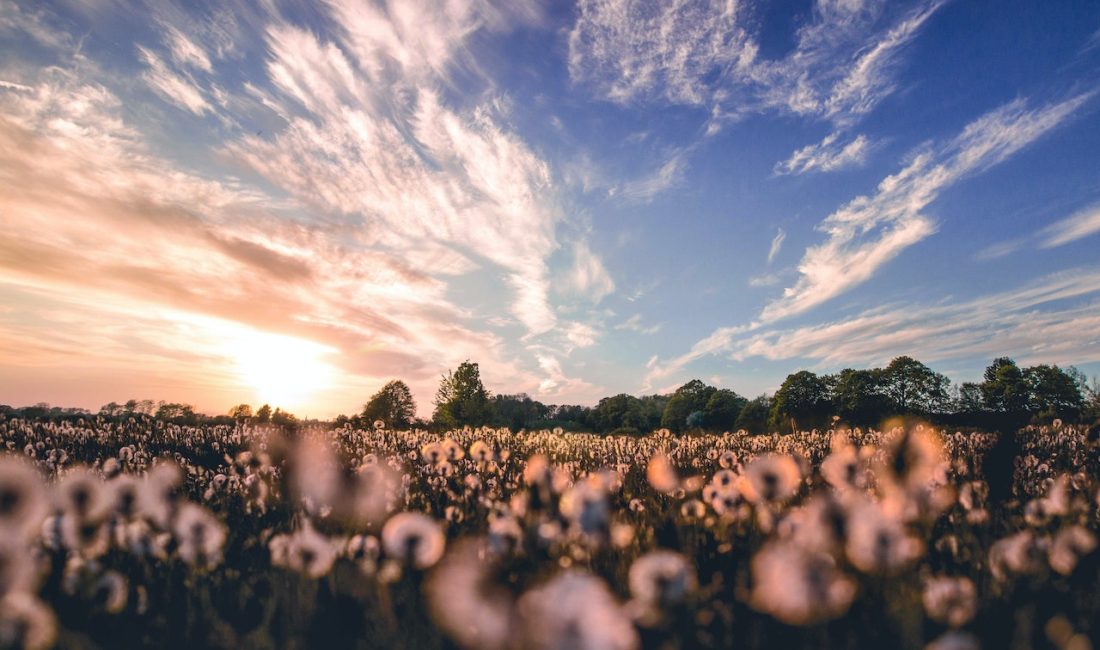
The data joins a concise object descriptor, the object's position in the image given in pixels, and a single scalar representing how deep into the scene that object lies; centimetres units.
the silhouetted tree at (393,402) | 5962
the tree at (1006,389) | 5925
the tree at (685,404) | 7950
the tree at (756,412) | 5786
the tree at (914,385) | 5697
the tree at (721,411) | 6794
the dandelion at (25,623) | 194
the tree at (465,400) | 5597
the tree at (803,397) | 5703
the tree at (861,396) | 5219
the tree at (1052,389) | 5612
